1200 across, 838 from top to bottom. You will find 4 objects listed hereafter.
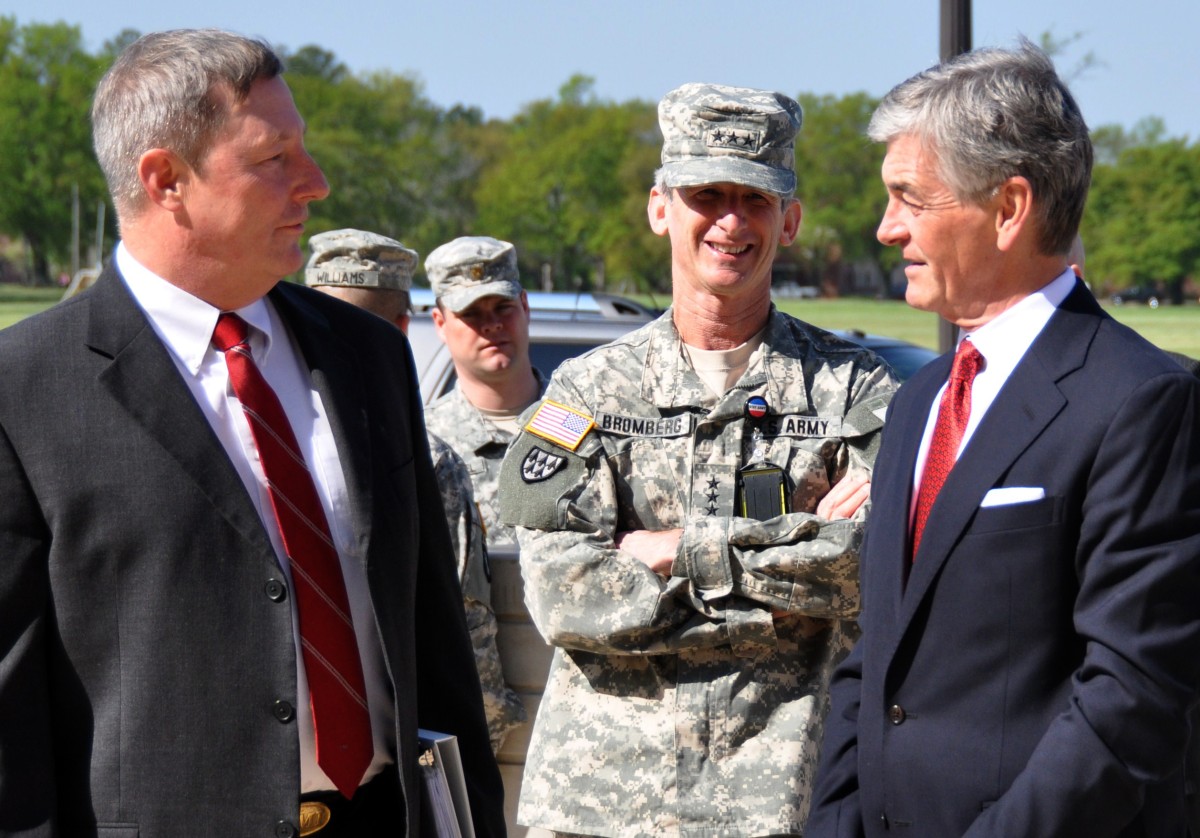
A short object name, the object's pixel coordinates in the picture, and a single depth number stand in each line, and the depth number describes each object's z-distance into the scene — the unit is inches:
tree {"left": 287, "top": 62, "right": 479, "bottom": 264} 2935.5
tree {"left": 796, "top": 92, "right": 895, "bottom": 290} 3024.1
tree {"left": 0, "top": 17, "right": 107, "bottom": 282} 2529.5
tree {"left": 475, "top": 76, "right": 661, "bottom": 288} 3422.7
